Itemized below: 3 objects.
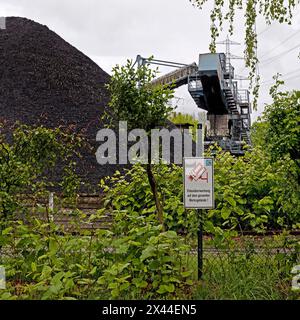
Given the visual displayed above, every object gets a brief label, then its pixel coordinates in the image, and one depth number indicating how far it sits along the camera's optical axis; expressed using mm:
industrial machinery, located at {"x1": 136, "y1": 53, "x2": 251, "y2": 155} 19266
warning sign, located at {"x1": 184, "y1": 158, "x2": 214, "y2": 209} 4348
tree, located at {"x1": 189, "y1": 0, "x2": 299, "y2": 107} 4680
